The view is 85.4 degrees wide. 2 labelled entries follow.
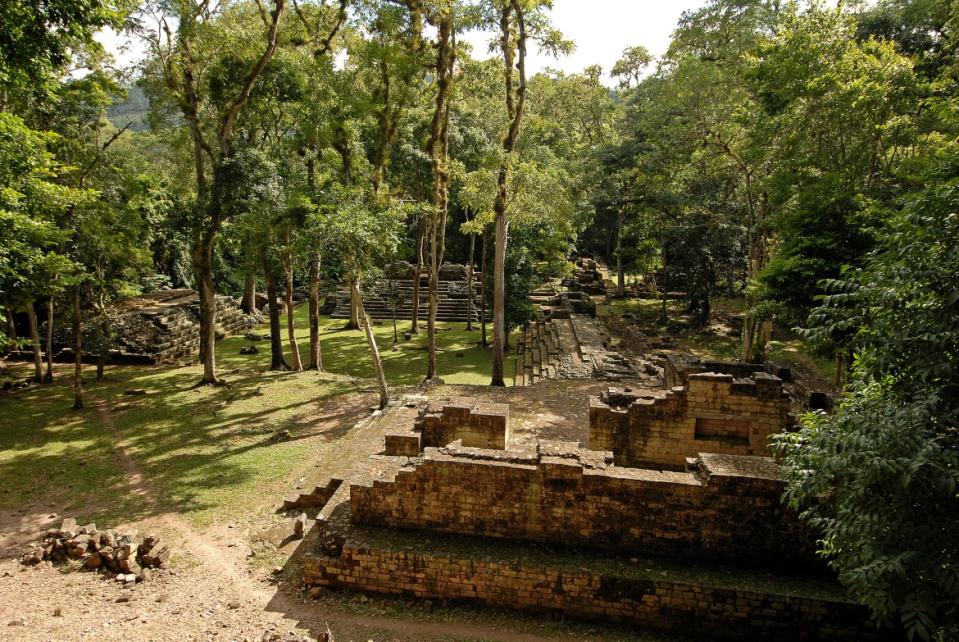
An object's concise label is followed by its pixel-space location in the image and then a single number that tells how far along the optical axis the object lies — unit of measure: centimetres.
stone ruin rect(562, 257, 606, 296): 3591
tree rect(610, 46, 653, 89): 4038
